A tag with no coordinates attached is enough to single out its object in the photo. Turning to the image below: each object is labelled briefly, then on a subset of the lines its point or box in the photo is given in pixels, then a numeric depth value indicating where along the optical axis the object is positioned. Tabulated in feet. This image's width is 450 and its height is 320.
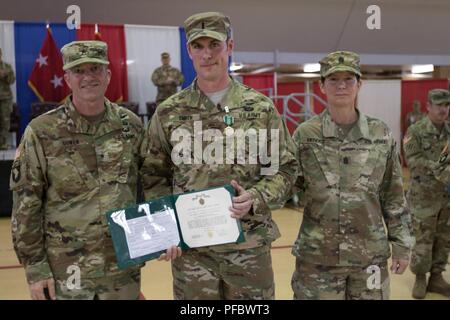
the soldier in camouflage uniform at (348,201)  6.47
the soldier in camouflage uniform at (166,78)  26.17
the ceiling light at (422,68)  42.28
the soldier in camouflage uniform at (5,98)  23.04
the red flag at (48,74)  25.44
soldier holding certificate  5.70
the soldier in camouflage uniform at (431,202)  11.71
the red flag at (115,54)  27.07
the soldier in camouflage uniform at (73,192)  5.80
